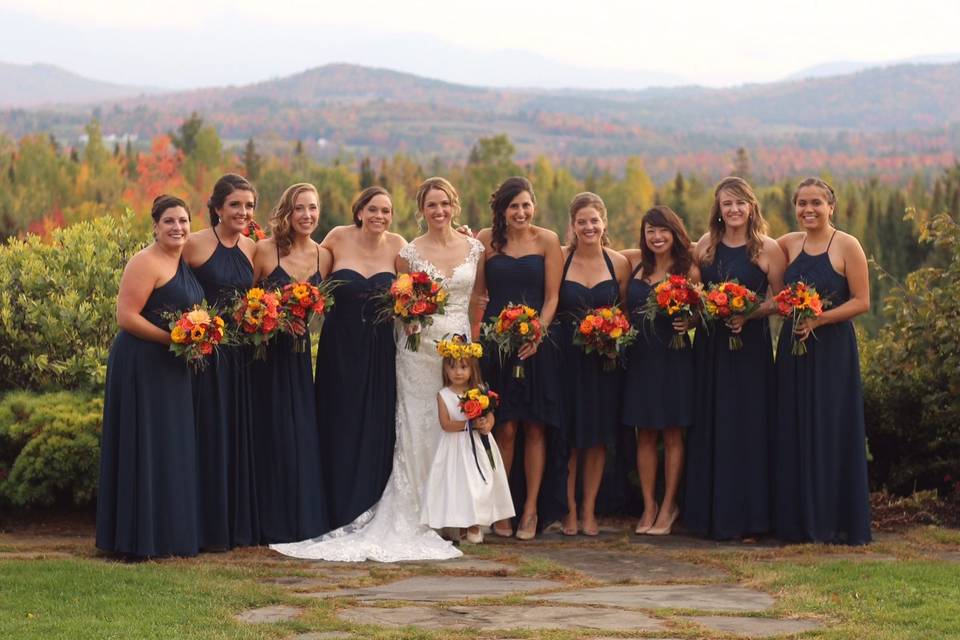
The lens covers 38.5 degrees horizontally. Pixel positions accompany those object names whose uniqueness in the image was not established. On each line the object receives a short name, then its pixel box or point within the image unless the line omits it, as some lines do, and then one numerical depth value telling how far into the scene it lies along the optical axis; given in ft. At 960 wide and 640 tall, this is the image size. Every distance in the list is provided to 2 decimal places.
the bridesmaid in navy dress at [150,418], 29.55
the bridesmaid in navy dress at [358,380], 32.60
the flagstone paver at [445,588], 26.30
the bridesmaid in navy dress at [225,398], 31.04
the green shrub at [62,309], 39.63
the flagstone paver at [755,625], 23.03
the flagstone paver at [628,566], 28.66
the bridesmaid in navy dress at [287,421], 31.94
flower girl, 31.94
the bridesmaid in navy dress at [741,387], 32.50
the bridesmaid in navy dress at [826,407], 31.86
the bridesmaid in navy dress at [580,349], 32.94
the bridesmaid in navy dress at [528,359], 32.81
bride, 32.71
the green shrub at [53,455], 34.94
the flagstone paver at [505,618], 23.52
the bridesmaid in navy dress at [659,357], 32.60
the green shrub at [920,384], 38.14
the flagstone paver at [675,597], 25.35
